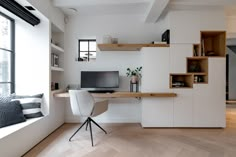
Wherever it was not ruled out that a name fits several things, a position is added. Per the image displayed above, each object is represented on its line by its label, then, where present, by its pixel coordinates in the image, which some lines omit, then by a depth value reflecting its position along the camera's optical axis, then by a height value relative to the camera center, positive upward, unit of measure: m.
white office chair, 1.95 -0.44
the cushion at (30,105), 1.81 -0.43
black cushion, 1.54 -0.50
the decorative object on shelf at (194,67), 2.52 +0.23
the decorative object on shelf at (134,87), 2.62 -0.21
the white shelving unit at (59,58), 2.68 +0.45
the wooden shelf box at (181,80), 2.44 -0.06
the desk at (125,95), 2.25 -0.33
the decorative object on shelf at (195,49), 2.43 +0.59
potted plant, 2.55 +0.09
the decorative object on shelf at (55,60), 2.48 +0.39
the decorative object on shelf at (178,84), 2.45 -0.13
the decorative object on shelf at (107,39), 2.50 +0.83
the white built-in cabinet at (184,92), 2.40 -0.30
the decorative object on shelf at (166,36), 2.41 +0.88
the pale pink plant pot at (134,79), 2.54 -0.03
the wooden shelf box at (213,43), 2.44 +0.76
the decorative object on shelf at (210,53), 2.54 +0.54
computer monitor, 2.57 -0.03
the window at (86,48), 2.78 +0.71
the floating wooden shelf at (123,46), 2.40 +0.66
